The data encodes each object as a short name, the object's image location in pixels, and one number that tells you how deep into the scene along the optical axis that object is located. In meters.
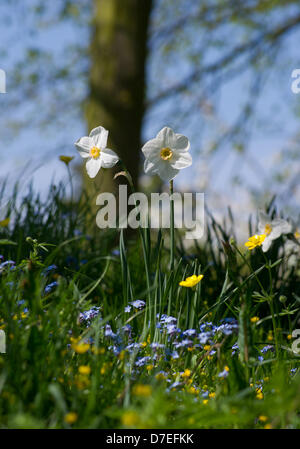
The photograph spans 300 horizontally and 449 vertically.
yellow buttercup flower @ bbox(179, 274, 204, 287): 1.41
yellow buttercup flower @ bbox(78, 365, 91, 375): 1.28
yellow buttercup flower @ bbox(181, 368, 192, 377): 1.38
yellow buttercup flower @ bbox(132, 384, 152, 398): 1.22
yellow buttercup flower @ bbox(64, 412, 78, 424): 1.23
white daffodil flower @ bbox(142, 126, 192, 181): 1.46
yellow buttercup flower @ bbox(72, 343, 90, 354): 1.28
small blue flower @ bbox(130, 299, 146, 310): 1.48
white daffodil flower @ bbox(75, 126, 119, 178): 1.47
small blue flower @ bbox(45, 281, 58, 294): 1.50
